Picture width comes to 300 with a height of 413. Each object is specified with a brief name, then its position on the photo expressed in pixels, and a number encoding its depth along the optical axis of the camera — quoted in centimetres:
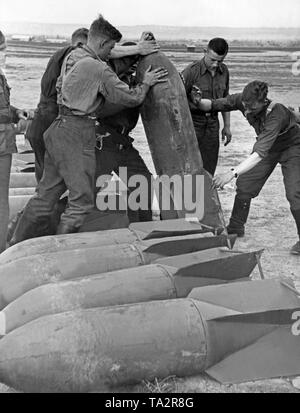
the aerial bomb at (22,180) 653
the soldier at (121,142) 541
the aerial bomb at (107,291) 346
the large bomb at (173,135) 510
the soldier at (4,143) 489
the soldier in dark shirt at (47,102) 549
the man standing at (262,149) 512
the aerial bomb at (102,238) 426
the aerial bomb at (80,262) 385
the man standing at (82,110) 467
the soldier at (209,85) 611
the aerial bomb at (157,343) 304
